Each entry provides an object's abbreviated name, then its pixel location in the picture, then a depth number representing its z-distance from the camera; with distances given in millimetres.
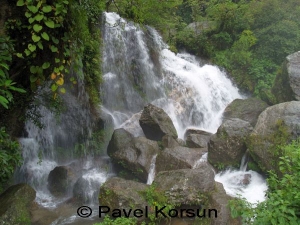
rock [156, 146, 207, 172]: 7305
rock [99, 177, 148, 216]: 5675
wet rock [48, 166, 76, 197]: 7293
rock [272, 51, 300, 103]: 9663
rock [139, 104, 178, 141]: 8828
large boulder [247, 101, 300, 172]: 6922
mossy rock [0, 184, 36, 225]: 5230
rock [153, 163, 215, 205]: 5824
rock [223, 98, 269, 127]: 10211
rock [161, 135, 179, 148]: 8336
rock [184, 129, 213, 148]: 8758
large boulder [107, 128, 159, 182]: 7496
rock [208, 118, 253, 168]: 7719
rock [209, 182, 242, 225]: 5277
